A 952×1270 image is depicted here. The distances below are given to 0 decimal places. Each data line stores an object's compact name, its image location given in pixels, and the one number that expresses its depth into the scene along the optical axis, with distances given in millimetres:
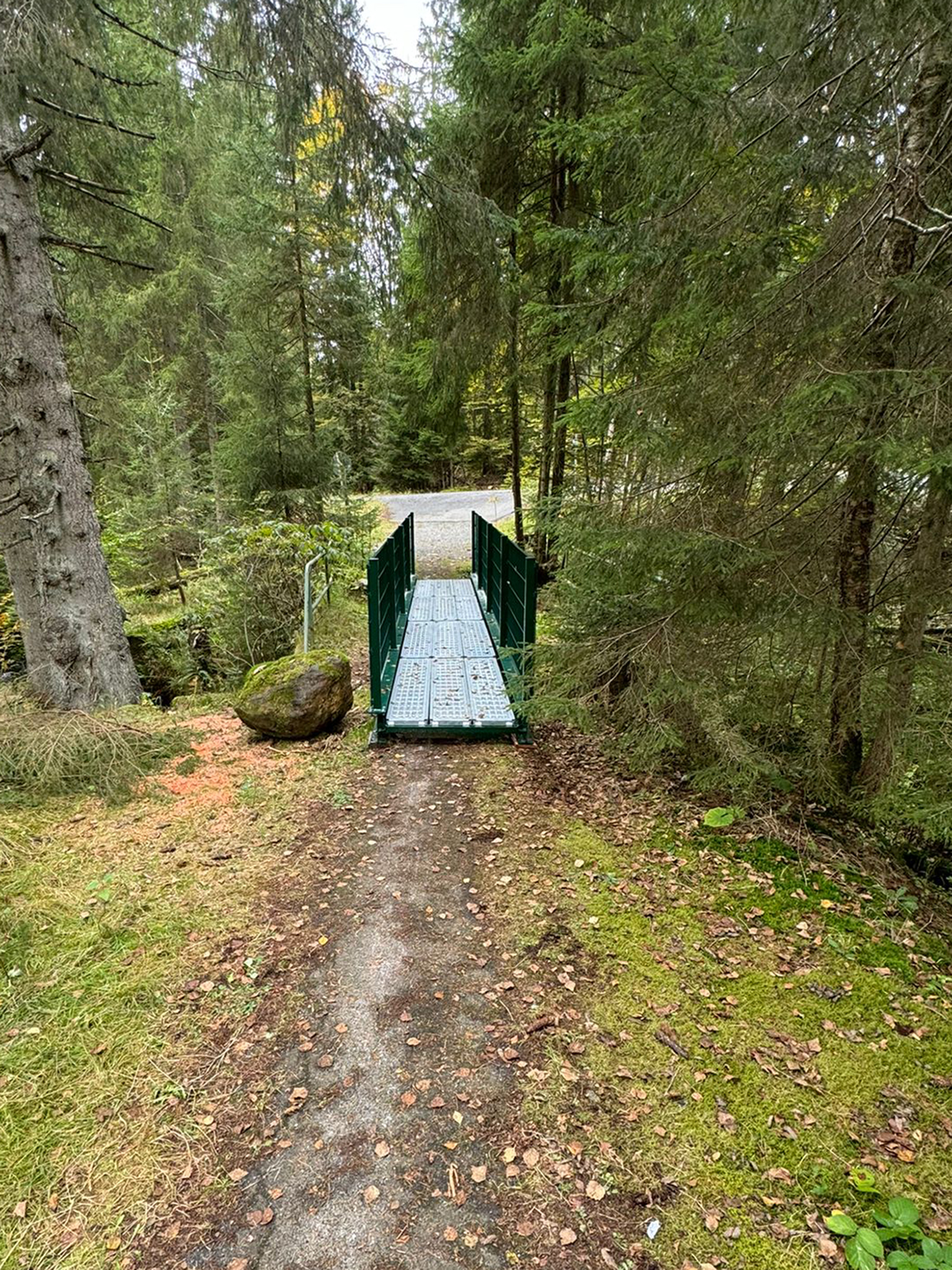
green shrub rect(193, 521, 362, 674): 6531
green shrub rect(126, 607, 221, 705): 7090
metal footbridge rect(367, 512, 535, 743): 5043
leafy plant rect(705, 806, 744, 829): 3691
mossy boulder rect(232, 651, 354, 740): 4902
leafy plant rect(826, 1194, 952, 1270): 1579
